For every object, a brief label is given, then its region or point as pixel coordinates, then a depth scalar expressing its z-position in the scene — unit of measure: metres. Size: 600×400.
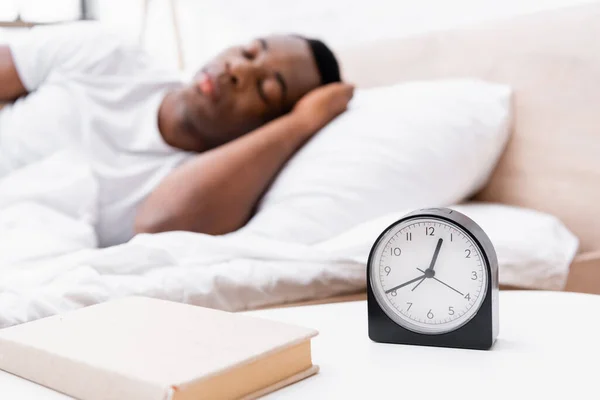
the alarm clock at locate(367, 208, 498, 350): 0.56
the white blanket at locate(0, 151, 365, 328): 0.79
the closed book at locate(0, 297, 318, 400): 0.44
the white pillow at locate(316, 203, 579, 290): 0.95
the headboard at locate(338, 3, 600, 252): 1.23
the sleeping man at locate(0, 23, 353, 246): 1.29
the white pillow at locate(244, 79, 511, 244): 1.17
